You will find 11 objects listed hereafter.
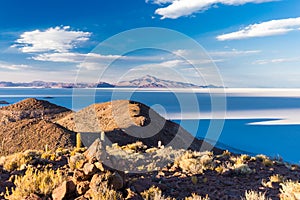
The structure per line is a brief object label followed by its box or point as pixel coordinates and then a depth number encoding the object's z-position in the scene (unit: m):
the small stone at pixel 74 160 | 8.82
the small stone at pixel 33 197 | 6.07
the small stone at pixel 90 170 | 6.67
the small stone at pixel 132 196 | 6.36
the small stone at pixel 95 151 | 7.12
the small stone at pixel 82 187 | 6.39
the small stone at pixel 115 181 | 6.48
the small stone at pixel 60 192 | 6.18
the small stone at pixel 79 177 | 6.68
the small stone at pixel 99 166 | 6.73
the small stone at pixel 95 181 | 6.17
